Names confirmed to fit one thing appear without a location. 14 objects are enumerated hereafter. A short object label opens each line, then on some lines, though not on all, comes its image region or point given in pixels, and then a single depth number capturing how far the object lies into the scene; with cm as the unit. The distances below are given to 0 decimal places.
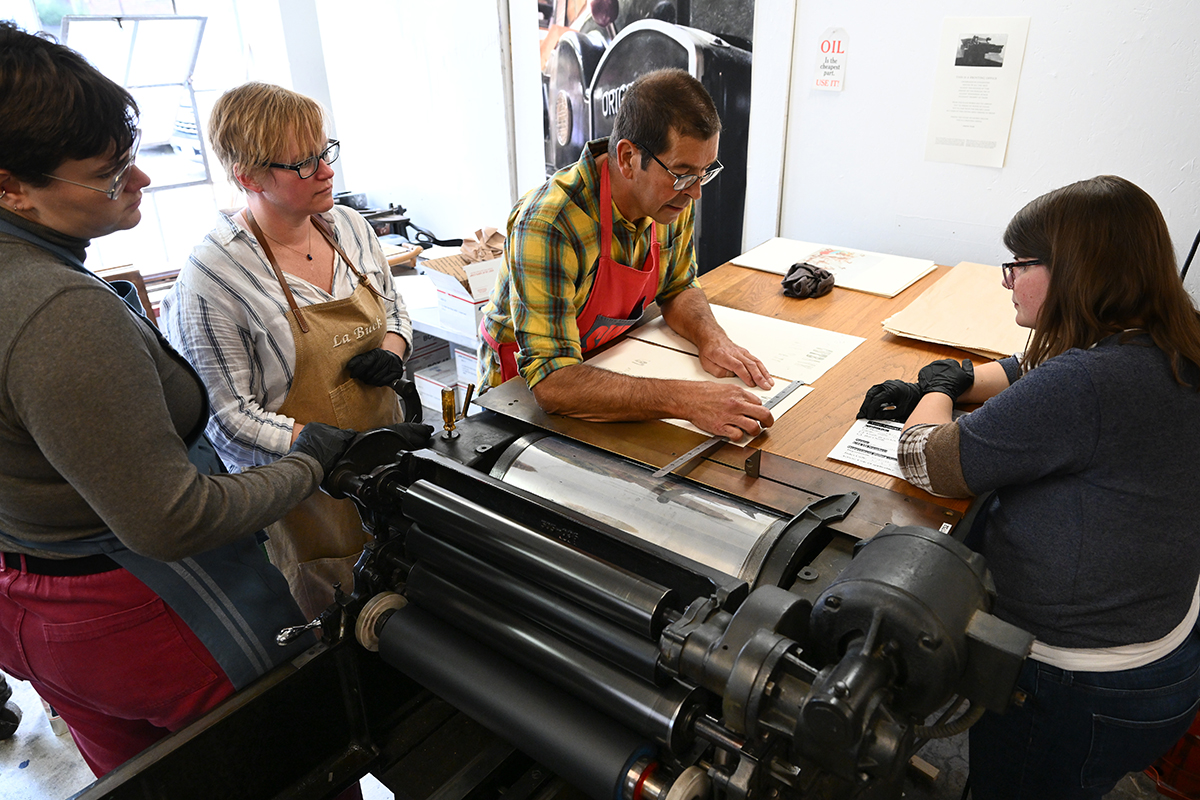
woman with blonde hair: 161
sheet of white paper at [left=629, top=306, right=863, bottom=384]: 178
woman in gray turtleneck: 95
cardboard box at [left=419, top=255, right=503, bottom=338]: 310
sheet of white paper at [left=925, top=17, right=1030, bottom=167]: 234
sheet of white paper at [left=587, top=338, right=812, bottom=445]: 166
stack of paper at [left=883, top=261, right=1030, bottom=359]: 184
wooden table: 144
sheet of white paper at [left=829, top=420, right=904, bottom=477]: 139
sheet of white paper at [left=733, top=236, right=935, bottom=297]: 230
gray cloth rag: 222
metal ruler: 134
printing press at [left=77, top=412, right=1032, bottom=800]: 78
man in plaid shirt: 153
